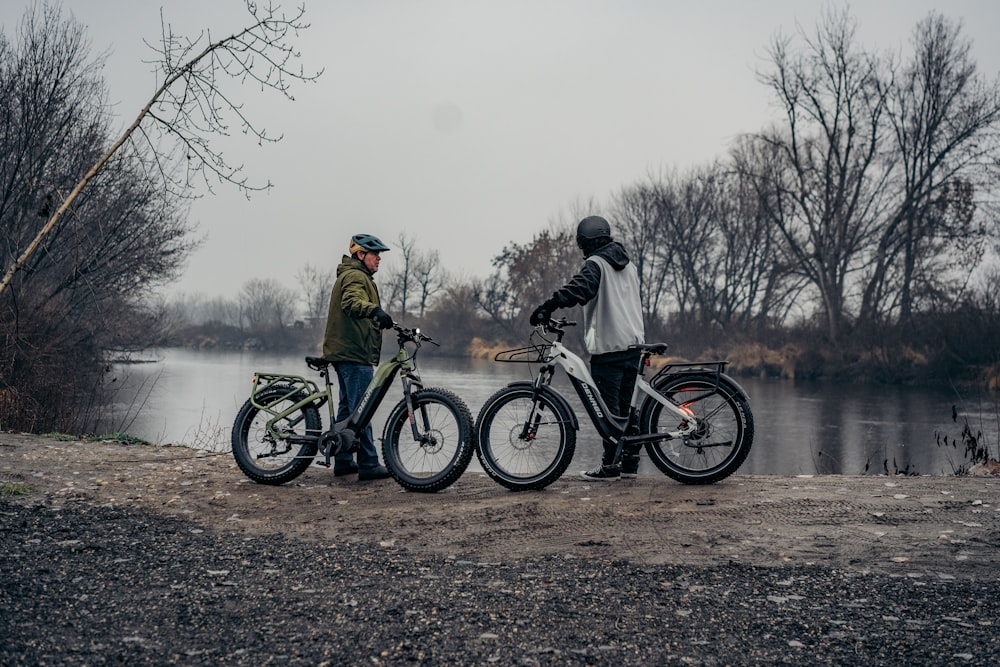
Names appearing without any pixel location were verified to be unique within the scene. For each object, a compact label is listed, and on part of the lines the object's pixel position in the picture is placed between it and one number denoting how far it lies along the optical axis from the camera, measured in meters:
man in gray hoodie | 6.55
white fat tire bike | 6.38
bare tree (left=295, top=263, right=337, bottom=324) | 71.88
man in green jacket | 7.04
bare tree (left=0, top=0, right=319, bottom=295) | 8.59
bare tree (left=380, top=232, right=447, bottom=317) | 68.25
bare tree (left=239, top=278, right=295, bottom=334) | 75.14
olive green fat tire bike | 6.53
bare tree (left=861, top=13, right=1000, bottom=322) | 32.00
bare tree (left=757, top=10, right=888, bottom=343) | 34.22
